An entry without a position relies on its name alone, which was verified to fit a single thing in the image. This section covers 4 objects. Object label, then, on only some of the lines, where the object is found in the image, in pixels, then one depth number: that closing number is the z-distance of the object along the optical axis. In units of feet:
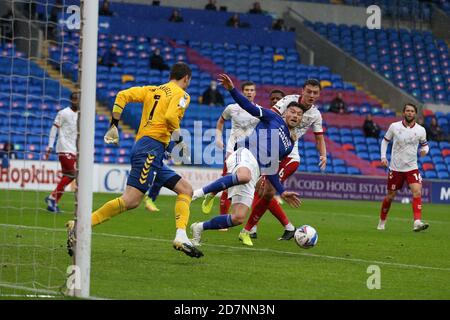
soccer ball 42.16
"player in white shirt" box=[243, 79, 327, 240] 47.67
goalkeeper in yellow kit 38.09
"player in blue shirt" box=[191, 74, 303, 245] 41.88
